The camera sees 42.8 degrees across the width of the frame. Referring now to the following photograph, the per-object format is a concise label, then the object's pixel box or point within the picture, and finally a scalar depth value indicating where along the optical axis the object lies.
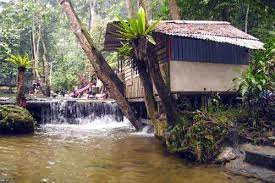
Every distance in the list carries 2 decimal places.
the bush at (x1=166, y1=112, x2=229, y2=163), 9.73
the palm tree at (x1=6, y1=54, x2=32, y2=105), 16.75
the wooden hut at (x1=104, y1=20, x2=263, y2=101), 12.20
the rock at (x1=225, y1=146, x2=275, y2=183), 7.89
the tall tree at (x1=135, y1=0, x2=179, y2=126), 10.71
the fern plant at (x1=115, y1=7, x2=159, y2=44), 9.78
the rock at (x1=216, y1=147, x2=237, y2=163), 9.38
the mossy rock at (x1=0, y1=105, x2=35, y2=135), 14.53
